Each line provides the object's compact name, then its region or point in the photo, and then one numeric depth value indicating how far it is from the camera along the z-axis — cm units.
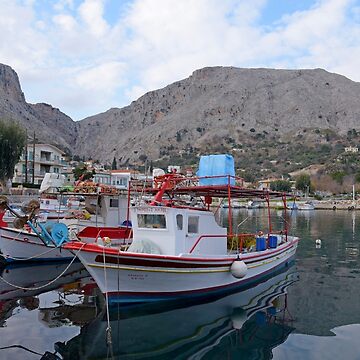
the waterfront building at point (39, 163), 7625
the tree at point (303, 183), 11794
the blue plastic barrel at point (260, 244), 1781
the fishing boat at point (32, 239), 1905
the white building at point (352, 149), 15301
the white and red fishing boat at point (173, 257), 1249
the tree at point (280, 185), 10600
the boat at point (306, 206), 8519
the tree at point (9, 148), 5434
